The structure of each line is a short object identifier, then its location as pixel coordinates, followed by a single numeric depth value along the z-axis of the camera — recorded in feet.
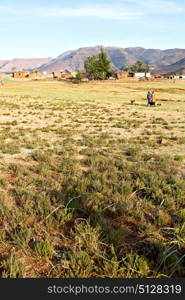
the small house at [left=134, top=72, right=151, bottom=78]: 502.83
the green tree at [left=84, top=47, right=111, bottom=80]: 362.33
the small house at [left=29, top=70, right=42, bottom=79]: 501.89
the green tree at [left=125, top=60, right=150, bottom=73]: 607.37
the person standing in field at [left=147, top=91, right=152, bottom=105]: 120.68
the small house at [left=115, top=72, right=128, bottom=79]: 439.14
